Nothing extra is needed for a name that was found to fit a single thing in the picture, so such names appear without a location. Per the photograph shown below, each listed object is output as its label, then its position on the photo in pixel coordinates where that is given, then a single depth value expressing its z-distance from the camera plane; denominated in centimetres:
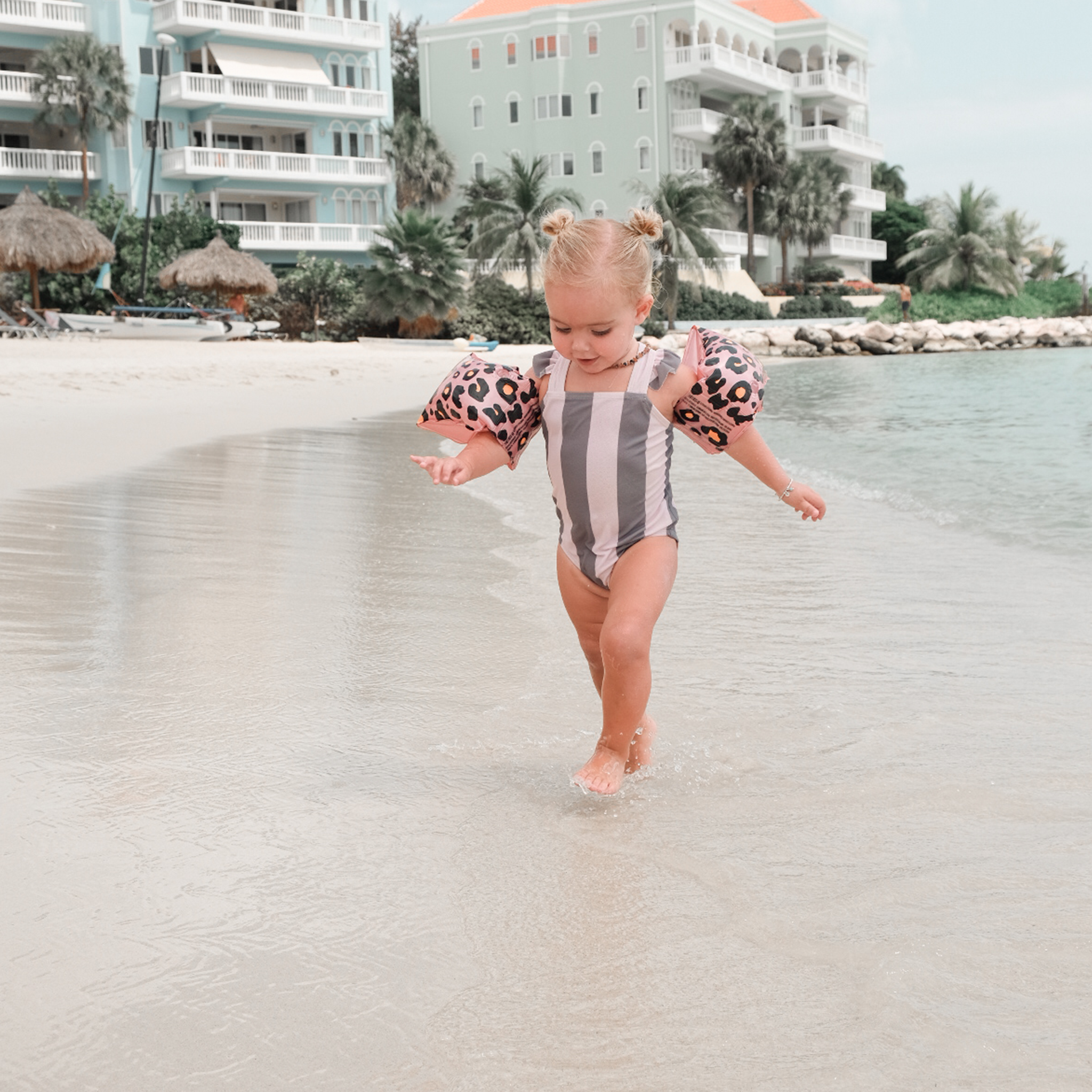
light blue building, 4316
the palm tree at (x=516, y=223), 4169
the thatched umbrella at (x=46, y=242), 3039
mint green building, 5375
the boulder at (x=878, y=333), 4509
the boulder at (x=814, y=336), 4334
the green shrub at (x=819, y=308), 5084
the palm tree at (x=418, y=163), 5334
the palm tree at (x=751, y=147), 5303
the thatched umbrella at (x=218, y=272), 3378
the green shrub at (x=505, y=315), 3966
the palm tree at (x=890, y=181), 7425
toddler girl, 290
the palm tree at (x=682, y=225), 4409
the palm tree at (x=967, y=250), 5809
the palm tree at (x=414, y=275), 3591
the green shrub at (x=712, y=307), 4734
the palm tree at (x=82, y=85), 4125
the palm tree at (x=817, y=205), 5459
